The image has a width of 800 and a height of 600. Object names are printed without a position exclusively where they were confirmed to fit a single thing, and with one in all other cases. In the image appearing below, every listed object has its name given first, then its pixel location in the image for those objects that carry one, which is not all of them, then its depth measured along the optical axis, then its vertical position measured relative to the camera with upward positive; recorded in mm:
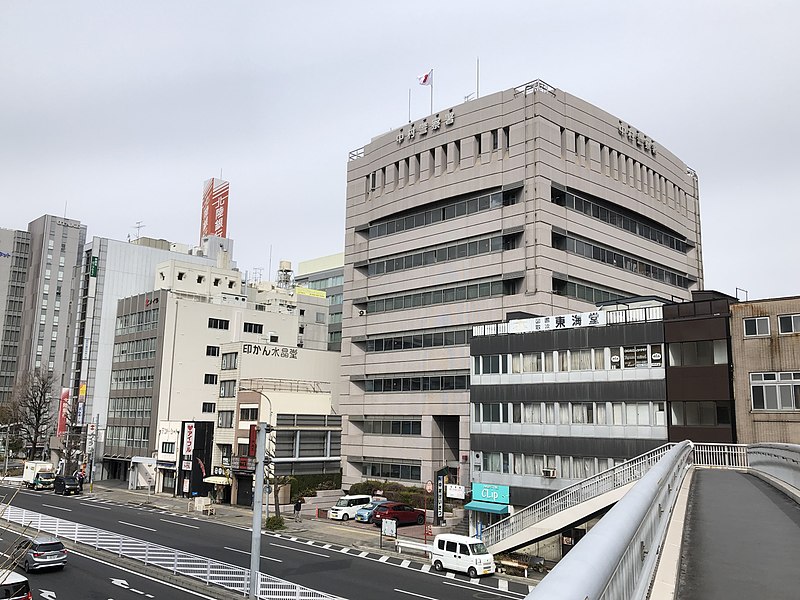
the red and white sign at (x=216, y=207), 131625 +40619
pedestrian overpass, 3121 -1687
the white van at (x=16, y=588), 23578 -6693
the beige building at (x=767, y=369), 41438 +3357
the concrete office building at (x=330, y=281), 127562 +28692
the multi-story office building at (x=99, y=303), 100875 +16429
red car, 56344 -8776
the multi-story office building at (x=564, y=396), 46031 +1538
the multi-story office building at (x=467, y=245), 65562 +18591
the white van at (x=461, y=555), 37188 -8132
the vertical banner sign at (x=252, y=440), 33375 -1605
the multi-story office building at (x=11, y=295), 149625 +25234
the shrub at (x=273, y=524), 53500 -9341
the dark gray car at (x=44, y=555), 32938 -7632
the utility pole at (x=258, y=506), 26422 -4366
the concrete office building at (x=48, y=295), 147750 +25021
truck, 79062 -8588
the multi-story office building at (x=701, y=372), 43656 +3213
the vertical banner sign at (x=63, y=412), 100075 -1131
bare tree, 101625 +658
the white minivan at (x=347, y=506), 59875 -8779
